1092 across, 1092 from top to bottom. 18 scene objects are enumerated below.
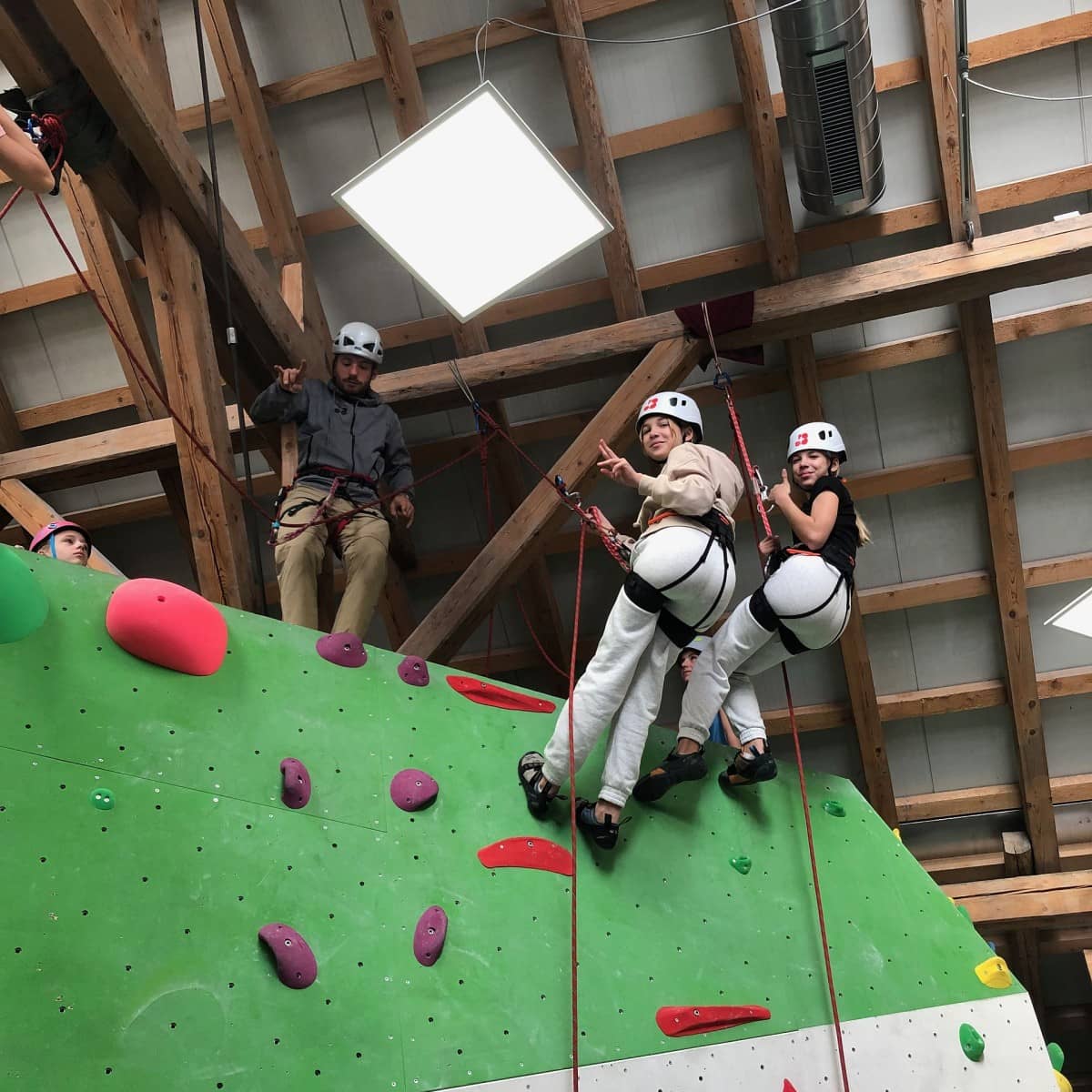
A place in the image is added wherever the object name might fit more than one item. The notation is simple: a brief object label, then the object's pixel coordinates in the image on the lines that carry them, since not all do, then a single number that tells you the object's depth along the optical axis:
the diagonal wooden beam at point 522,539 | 3.48
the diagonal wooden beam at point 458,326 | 3.54
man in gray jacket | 3.20
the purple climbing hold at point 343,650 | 2.31
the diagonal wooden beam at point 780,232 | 3.53
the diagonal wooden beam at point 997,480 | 3.47
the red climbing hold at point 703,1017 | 2.06
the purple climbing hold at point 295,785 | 1.95
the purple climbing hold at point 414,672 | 2.44
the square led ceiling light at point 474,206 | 2.59
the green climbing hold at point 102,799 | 1.69
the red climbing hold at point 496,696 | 2.53
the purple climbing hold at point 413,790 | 2.13
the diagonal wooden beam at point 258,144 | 3.62
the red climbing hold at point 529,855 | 2.16
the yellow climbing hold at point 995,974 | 2.44
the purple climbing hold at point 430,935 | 1.89
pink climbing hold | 1.92
